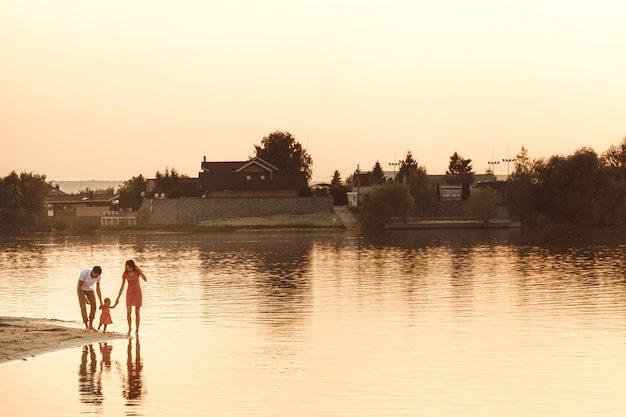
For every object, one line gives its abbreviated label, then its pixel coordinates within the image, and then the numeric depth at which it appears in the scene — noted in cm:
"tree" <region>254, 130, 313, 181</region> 17612
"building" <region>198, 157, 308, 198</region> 15162
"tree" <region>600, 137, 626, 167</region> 16238
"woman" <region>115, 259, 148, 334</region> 2629
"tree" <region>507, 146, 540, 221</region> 13862
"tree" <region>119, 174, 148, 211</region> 16450
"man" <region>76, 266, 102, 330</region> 2709
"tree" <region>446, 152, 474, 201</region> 15988
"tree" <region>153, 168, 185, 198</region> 15800
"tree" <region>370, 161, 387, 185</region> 18759
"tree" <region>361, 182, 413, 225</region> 13588
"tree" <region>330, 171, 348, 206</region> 16600
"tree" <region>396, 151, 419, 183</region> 18862
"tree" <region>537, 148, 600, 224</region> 13725
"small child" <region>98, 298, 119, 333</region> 2696
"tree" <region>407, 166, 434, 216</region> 14788
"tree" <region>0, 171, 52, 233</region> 15162
